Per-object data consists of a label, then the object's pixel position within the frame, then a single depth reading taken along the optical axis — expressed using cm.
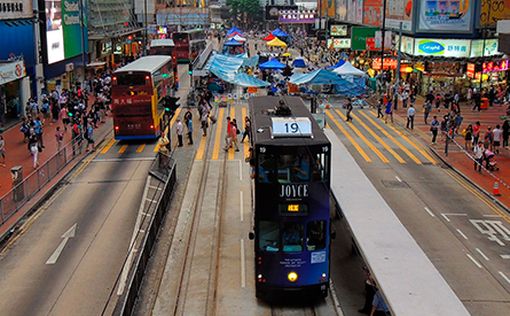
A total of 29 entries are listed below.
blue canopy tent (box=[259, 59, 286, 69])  6125
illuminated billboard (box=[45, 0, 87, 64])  5085
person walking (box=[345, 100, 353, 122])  4503
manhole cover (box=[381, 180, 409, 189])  2782
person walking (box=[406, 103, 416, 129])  4103
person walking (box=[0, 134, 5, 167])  3191
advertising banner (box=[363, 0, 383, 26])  7467
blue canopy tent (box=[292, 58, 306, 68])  6700
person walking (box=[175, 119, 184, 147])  3566
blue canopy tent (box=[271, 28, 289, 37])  10496
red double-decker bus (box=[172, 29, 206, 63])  8088
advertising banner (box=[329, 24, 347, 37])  8975
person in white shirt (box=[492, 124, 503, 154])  3406
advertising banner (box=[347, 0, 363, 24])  8531
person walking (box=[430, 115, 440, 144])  3616
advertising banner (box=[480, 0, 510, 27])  5253
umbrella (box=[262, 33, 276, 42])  9816
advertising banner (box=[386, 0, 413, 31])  5978
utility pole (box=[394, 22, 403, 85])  5350
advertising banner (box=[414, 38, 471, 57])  5528
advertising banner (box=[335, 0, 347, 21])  9839
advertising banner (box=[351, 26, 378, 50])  7119
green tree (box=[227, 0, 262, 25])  19865
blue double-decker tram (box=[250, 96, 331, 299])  1555
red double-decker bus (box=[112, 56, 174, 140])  3447
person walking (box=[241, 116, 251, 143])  3380
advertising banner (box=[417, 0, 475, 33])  5441
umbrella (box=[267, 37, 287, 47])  8569
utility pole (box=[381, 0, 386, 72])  5600
